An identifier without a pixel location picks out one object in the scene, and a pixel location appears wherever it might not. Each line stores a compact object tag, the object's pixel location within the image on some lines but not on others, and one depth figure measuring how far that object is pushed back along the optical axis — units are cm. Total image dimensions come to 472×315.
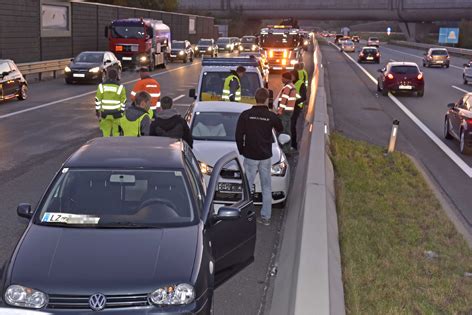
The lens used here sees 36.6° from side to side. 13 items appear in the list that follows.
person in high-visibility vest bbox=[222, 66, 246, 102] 1616
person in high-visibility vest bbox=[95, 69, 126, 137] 1255
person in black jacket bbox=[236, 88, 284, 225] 1012
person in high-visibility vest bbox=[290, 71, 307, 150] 1609
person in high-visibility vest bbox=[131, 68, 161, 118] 1408
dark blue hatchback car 511
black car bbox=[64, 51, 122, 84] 3391
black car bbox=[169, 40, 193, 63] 5550
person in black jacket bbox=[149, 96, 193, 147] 977
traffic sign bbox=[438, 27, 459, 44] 10325
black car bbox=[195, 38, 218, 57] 6475
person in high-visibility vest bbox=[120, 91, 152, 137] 1052
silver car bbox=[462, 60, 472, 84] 3991
